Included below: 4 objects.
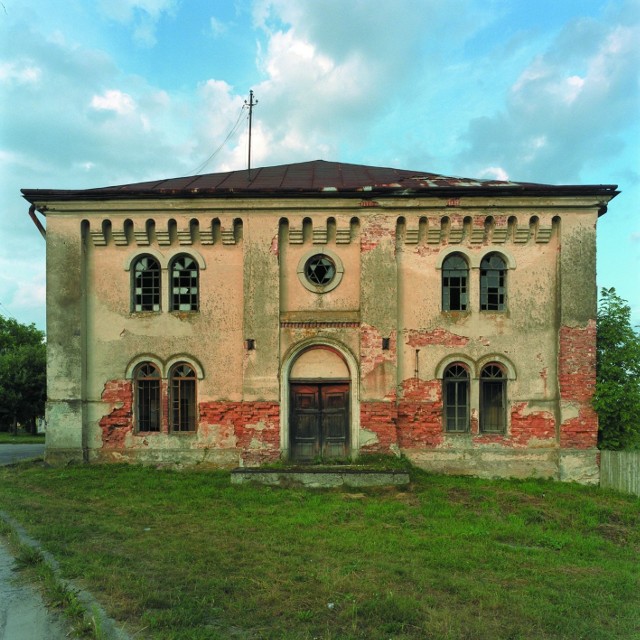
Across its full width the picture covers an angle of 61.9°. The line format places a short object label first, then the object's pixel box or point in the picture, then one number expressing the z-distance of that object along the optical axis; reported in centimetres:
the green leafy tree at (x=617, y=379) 1323
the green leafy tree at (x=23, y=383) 2989
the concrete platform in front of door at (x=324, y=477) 1190
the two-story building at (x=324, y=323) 1359
